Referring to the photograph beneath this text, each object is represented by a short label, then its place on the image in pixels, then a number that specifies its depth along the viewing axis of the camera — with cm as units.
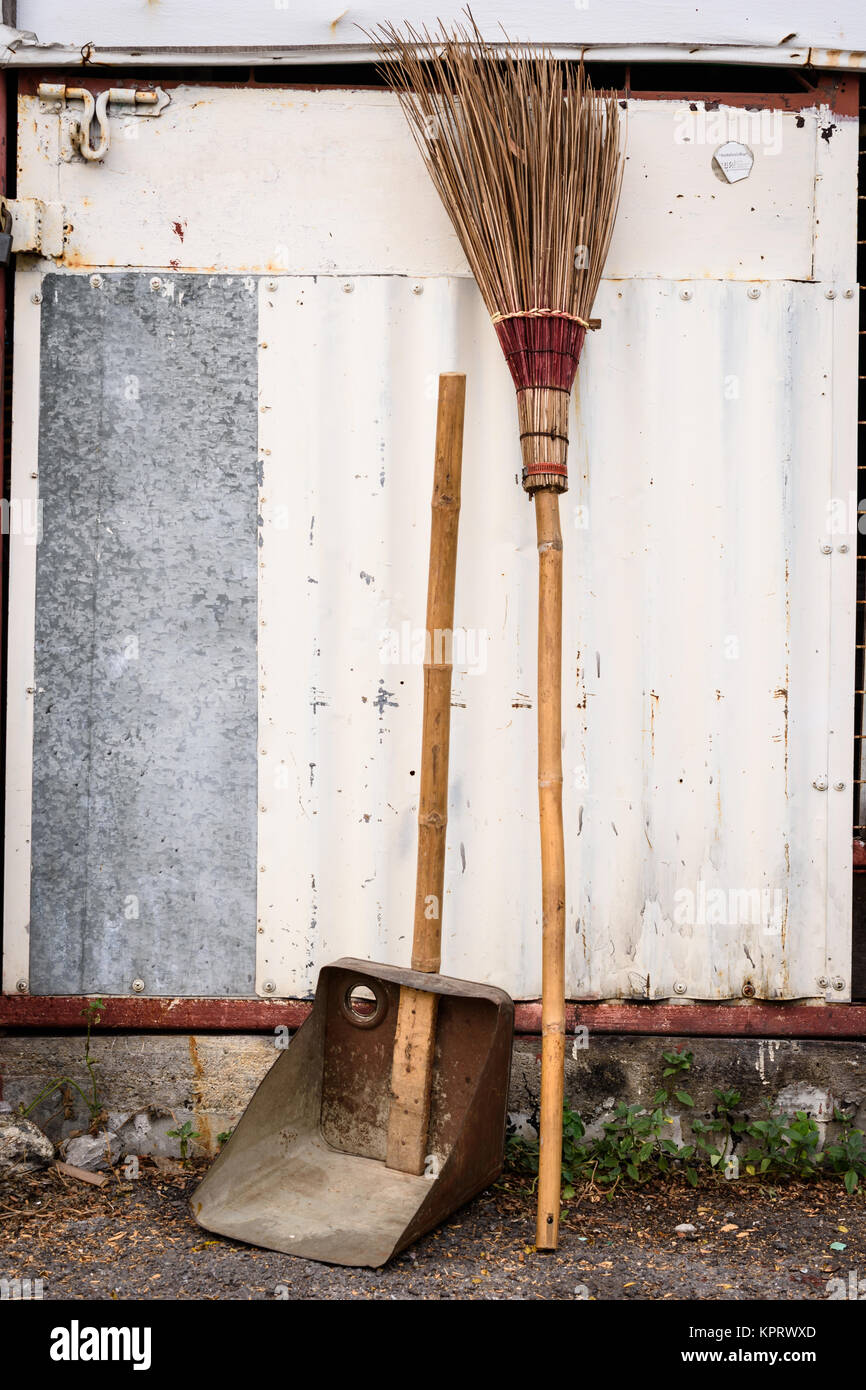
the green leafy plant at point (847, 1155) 298
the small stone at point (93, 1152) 294
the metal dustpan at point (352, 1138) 258
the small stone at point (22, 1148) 284
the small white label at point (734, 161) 306
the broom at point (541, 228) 279
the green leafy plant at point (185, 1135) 304
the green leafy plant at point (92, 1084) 306
